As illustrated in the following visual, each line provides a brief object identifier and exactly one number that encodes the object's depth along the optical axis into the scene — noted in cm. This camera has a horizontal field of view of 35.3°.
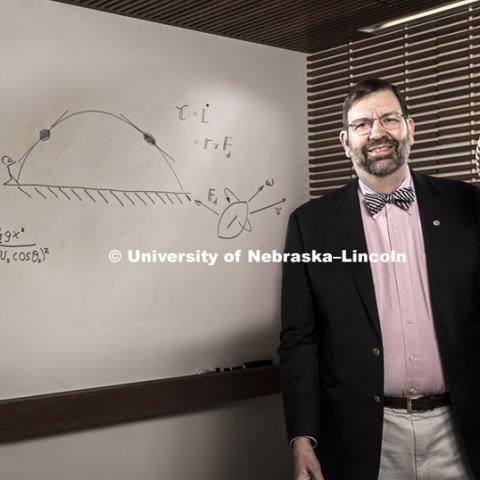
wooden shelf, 317
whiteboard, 327
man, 244
